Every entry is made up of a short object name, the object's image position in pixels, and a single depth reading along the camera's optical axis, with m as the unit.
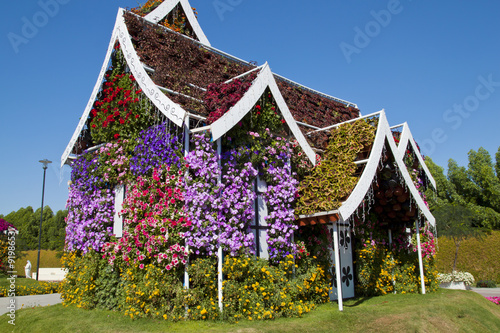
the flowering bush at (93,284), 9.73
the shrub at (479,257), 22.14
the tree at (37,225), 45.53
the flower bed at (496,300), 12.88
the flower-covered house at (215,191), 8.29
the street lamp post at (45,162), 23.67
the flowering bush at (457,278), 17.19
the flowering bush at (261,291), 8.09
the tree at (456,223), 19.52
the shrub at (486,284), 21.40
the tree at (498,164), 34.22
